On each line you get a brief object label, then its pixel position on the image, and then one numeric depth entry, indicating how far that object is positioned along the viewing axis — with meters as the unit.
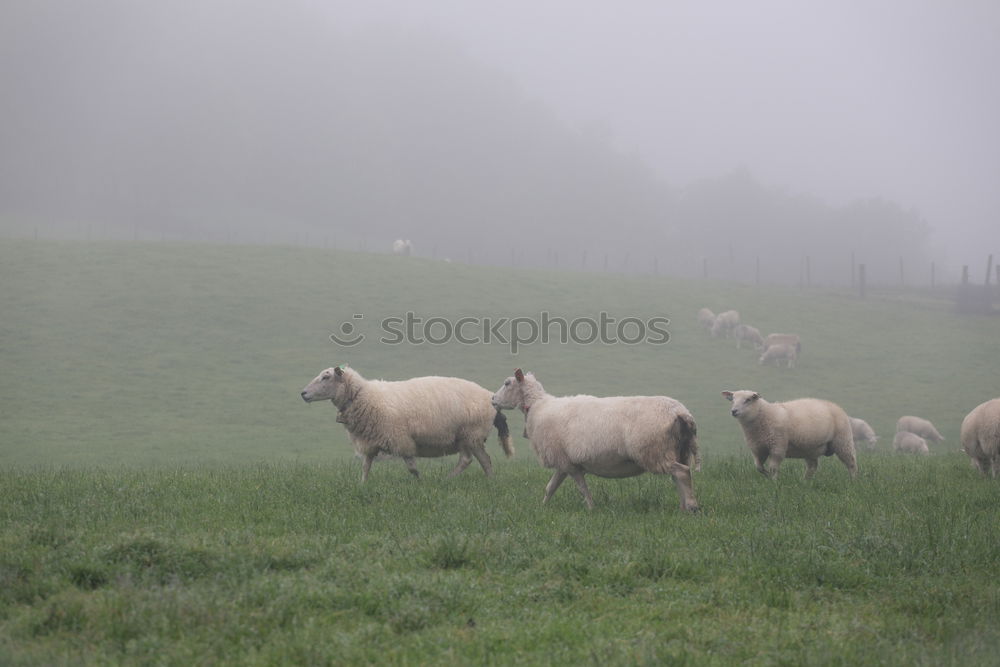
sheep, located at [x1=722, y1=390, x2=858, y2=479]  14.50
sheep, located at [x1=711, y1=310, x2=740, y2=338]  57.44
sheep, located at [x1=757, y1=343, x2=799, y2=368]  50.59
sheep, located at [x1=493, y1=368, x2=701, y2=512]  10.42
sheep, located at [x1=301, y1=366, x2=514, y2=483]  14.42
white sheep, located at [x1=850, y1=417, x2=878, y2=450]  34.38
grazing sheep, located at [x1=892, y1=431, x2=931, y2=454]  31.59
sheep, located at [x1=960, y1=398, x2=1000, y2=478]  13.71
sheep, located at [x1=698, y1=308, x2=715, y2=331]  58.94
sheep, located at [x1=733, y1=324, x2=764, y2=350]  55.16
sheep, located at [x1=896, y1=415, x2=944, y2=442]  36.31
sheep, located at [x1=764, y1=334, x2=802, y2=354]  52.50
